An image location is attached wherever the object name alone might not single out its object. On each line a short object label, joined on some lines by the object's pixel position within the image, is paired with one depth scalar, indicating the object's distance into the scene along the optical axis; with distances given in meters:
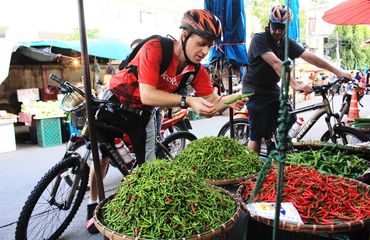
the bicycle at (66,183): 2.78
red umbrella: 5.84
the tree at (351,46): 35.16
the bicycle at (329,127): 4.43
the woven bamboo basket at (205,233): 1.56
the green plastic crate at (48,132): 8.21
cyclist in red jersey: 2.36
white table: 7.71
